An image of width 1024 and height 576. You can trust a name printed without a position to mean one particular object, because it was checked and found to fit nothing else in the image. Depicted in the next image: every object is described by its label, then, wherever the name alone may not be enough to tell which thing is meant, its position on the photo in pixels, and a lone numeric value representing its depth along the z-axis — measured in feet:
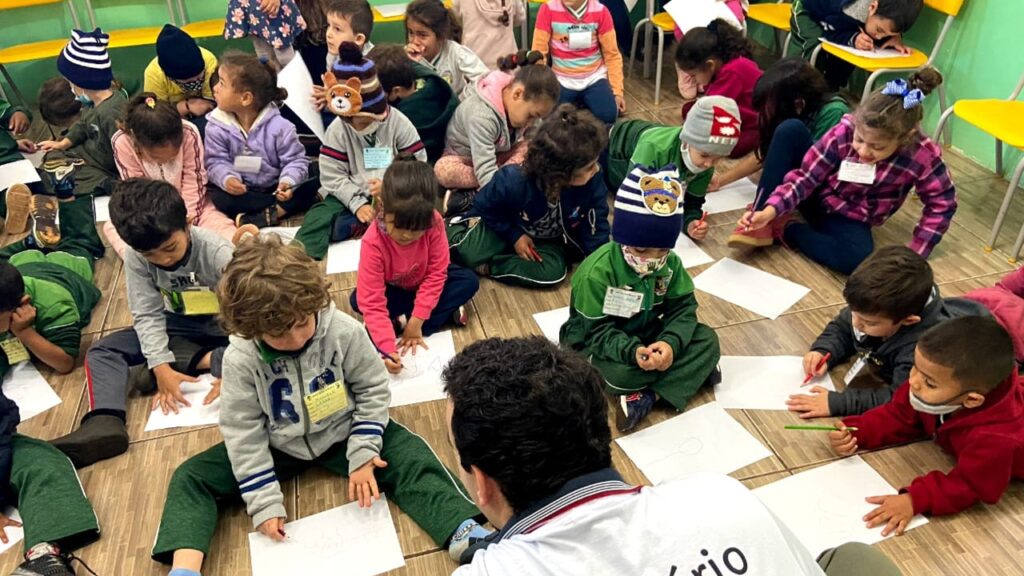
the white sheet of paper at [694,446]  6.15
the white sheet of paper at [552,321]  7.87
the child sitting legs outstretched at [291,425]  5.09
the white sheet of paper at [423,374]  7.02
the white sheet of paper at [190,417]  6.79
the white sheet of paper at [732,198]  10.23
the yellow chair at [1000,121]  8.46
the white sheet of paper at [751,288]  8.20
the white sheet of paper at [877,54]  11.15
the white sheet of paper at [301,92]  10.33
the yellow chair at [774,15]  13.23
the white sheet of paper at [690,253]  9.05
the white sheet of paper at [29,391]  7.06
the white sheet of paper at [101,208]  10.20
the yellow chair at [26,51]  12.85
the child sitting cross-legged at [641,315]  6.30
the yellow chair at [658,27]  13.23
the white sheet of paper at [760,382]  6.84
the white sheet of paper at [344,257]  9.20
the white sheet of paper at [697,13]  11.93
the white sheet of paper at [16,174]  9.84
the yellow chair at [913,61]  10.83
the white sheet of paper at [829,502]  5.44
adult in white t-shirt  2.82
